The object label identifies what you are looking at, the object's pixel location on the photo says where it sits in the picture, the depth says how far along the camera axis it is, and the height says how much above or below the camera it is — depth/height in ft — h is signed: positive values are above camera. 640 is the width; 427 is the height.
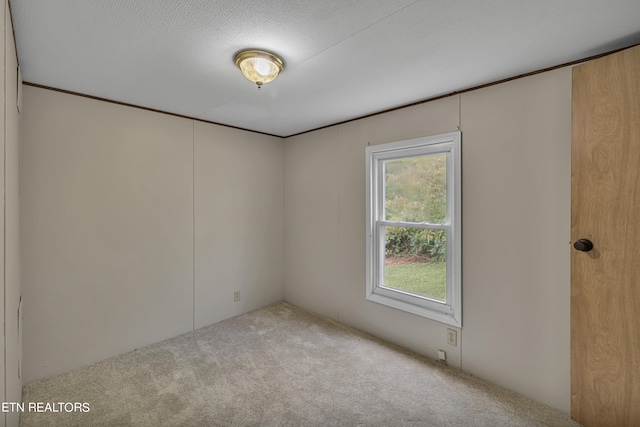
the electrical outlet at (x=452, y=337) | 7.80 -3.32
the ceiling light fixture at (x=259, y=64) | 5.60 +2.81
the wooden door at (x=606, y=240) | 5.15 -0.55
